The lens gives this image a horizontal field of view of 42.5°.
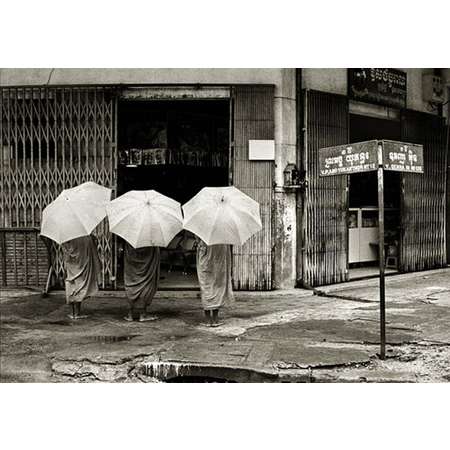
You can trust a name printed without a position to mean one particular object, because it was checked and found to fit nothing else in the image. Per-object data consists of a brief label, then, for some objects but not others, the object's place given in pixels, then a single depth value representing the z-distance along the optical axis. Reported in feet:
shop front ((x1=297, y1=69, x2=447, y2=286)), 31.04
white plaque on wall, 29.32
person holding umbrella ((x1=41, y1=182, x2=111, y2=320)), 22.13
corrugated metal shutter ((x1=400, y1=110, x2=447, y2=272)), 36.68
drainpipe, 30.42
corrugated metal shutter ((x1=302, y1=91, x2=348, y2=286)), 30.78
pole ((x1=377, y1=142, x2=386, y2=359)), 18.45
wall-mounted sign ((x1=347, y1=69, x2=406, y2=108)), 33.01
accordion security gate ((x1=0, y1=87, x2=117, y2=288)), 28.94
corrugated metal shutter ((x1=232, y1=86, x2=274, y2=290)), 29.37
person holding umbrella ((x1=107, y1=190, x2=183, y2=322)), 21.76
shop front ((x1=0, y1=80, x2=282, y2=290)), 28.96
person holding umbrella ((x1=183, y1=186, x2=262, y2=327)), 21.33
